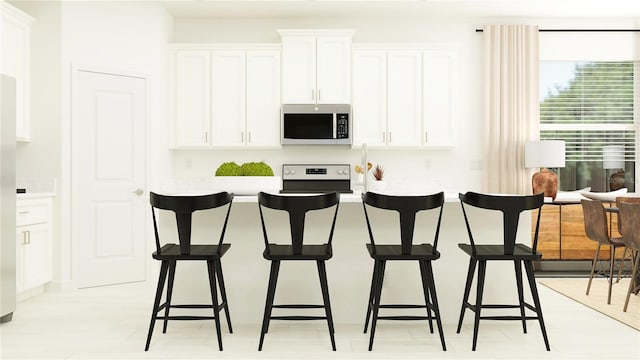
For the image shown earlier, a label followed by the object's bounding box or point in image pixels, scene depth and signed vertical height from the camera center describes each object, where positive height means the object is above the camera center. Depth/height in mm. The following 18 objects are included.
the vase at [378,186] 3480 -59
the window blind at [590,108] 5922 +810
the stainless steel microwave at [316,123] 5414 +577
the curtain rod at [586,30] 5758 +1666
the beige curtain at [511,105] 5672 +808
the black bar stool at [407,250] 2898 -431
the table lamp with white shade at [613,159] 5941 +216
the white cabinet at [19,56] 4301 +1055
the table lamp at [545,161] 5340 +174
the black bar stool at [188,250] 2893 -436
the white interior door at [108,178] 4715 -8
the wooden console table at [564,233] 5320 -579
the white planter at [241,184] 3391 -45
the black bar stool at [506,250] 2920 -435
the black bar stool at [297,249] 2869 -416
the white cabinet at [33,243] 4109 -558
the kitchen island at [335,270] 3467 -630
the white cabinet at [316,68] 5426 +1164
